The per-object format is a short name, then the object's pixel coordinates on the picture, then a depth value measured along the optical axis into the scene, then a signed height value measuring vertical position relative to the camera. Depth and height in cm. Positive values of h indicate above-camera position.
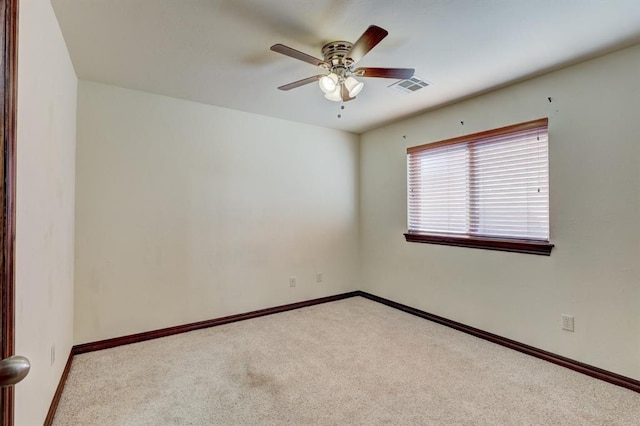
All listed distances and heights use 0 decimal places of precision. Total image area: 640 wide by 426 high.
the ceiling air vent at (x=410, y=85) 273 +117
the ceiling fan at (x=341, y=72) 195 +94
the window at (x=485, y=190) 269 +24
